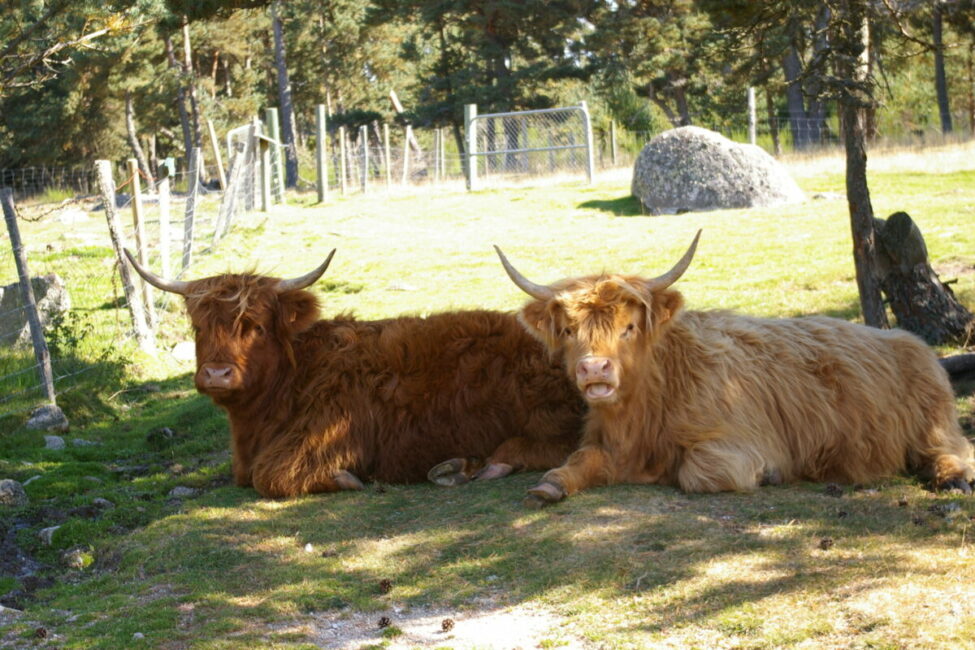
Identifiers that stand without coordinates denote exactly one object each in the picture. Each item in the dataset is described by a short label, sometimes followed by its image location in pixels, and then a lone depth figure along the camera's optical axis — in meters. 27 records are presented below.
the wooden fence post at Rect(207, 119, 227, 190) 27.21
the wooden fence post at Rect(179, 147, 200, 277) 14.37
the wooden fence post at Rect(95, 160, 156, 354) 10.88
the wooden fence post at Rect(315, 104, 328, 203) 26.02
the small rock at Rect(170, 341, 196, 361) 11.55
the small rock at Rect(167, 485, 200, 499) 7.07
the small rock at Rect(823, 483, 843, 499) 5.95
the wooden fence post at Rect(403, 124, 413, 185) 32.12
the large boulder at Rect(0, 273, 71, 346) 11.50
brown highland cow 6.77
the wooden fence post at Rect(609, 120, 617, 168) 30.98
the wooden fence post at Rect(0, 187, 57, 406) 9.23
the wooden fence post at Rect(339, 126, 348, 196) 29.22
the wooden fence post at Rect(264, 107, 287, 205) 24.84
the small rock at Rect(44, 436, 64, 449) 8.57
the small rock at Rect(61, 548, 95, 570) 5.80
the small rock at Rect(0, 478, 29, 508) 6.90
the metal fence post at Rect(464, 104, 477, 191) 27.77
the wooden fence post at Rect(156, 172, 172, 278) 12.34
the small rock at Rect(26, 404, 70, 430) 9.05
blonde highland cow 6.02
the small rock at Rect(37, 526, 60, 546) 6.18
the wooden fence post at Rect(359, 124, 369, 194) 29.10
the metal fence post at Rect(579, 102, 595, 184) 26.20
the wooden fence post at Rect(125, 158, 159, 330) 11.36
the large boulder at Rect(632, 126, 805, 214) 18.75
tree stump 9.05
